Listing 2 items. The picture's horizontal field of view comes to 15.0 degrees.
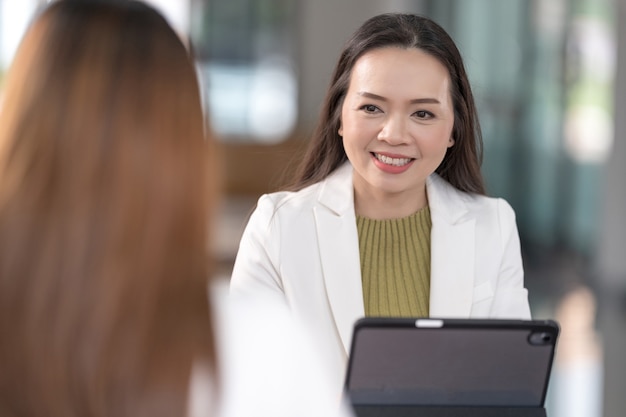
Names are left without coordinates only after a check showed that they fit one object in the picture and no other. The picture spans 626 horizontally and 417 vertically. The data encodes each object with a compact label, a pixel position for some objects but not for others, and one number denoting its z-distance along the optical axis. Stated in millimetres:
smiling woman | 3031
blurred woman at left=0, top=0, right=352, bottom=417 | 2350
